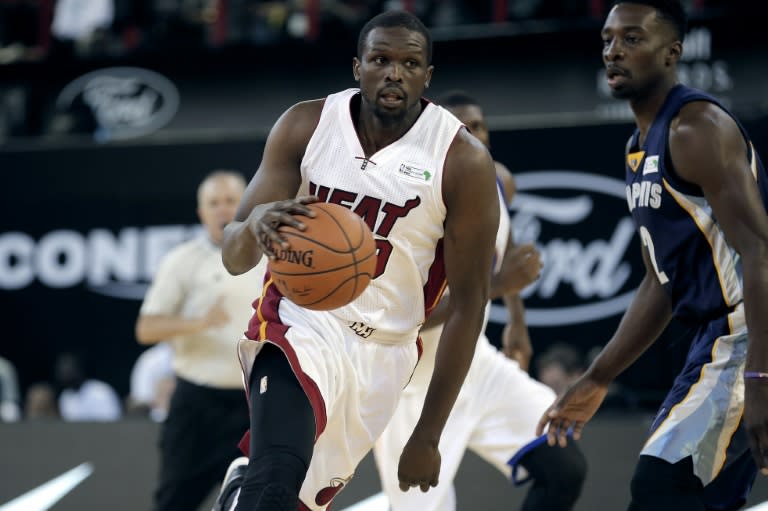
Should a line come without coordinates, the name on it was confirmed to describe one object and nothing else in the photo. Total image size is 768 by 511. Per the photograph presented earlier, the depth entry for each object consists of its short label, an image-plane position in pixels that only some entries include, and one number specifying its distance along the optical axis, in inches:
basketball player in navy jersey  252.7
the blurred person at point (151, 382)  688.4
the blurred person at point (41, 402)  732.0
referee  443.2
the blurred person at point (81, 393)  738.2
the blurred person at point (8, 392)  754.2
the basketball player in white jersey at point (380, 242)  278.4
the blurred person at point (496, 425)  368.8
